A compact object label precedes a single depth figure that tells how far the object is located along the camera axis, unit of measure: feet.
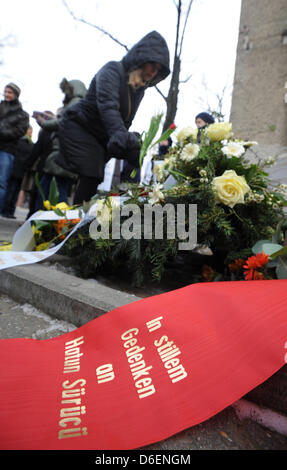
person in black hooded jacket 8.04
